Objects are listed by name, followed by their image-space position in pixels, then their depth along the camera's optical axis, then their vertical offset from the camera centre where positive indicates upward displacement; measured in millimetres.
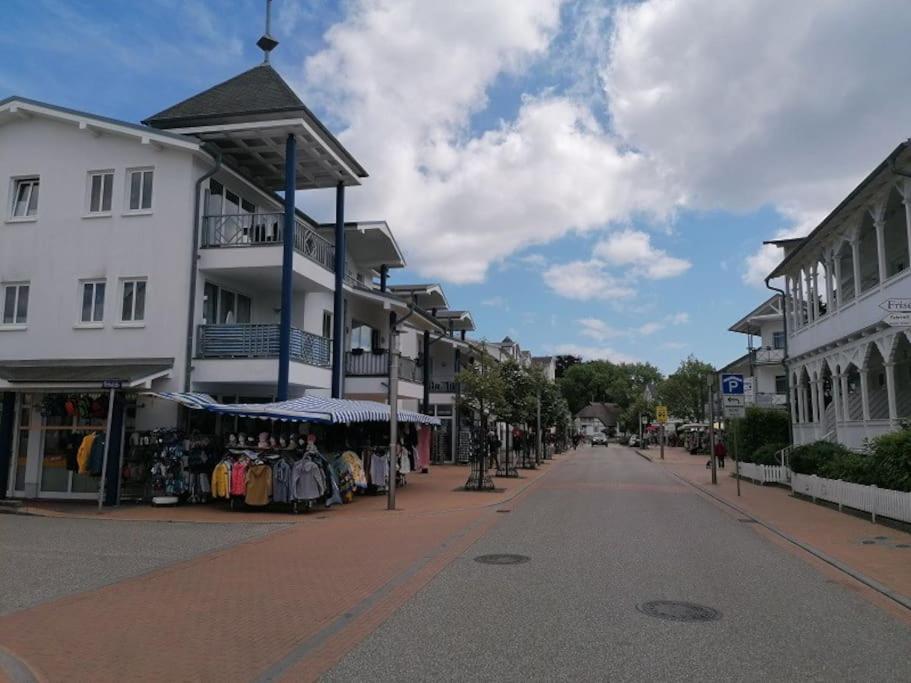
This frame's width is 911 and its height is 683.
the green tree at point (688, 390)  69500 +4451
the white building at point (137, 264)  18359 +4395
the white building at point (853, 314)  17891 +3521
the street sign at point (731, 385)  21516 +1516
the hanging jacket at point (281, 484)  15742 -1037
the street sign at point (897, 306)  10898 +1951
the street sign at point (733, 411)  21500 +756
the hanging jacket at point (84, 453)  16625 -429
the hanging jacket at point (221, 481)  15914 -993
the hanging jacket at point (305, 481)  15773 -976
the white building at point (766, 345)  52156 +6652
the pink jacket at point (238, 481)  15898 -988
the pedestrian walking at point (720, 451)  34625 -644
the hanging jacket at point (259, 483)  15812 -1022
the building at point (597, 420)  131625 +2995
